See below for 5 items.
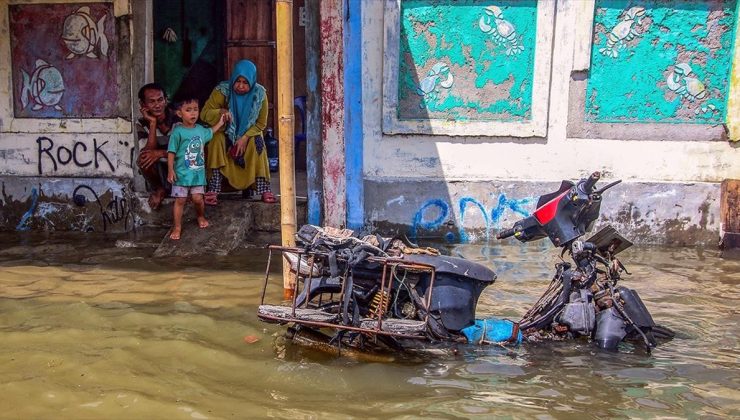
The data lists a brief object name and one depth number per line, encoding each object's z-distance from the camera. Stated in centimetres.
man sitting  764
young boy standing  718
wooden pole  528
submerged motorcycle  405
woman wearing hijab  780
